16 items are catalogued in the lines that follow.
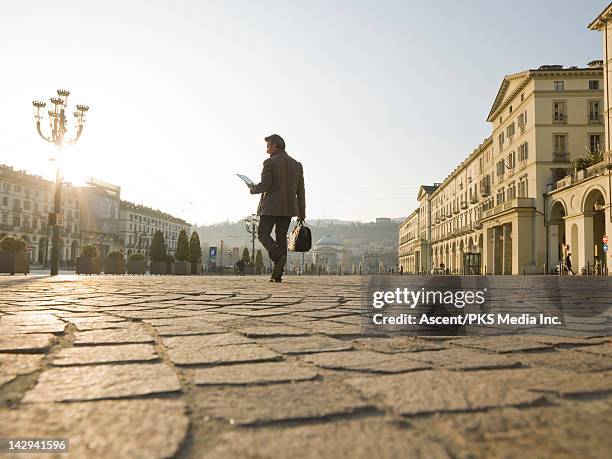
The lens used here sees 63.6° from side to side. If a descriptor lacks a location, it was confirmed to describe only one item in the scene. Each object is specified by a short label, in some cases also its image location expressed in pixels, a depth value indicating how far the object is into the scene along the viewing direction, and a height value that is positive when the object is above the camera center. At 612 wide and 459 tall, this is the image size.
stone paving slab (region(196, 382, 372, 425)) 1.28 -0.38
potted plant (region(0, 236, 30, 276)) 16.61 +0.17
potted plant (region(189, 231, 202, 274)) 39.88 +1.33
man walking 8.24 +1.22
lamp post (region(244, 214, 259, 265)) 43.83 +4.29
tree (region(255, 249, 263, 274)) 49.30 +0.44
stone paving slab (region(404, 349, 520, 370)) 1.94 -0.36
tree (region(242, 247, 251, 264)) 48.69 +1.06
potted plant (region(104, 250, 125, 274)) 23.75 -0.04
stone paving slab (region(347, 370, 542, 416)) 1.38 -0.37
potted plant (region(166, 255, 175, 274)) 31.35 +0.04
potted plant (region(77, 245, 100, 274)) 21.03 +0.06
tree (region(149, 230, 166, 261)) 34.62 +1.09
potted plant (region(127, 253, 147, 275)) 25.71 +0.04
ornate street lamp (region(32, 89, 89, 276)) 16.61 +4.62
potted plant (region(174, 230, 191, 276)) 37.50 +1.22
